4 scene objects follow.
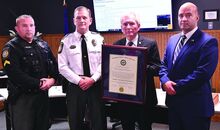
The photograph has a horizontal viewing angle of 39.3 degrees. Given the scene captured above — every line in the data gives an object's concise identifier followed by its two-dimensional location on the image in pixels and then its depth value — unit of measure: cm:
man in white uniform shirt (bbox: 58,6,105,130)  305
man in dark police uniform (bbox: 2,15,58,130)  306
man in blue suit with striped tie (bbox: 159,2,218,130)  250
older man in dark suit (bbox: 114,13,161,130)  281
